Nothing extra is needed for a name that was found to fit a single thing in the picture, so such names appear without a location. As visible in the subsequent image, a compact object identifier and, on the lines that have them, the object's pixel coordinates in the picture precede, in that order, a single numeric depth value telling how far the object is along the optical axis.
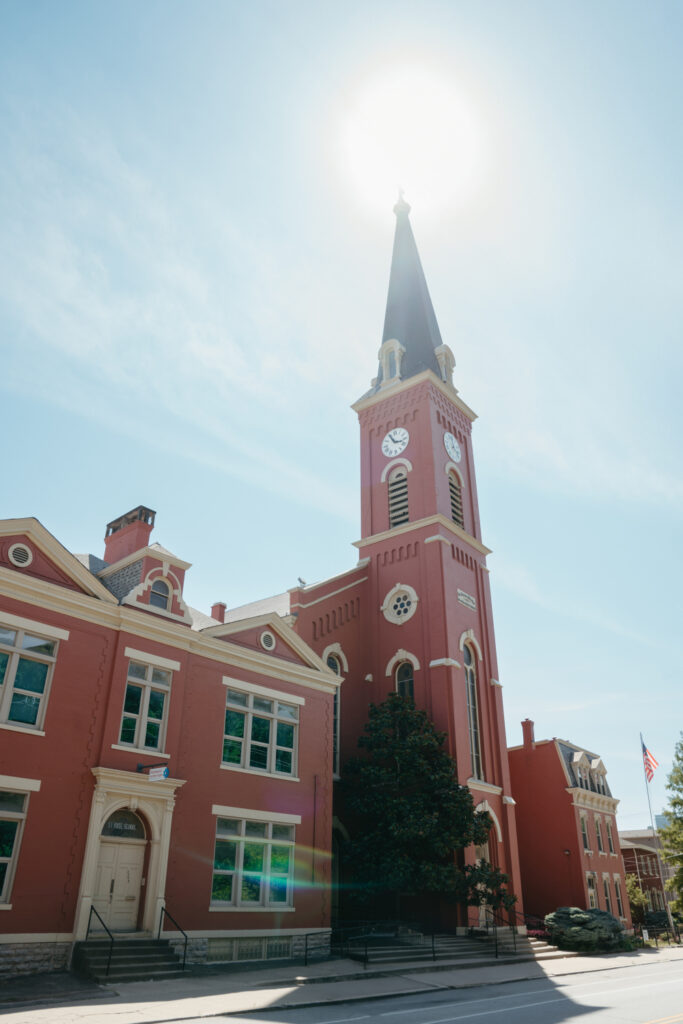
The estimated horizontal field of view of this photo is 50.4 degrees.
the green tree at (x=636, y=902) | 46.78
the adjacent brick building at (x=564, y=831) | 35.25
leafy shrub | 26.08
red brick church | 14.85
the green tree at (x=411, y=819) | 21.83
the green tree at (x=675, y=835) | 35.09
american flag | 38.51
